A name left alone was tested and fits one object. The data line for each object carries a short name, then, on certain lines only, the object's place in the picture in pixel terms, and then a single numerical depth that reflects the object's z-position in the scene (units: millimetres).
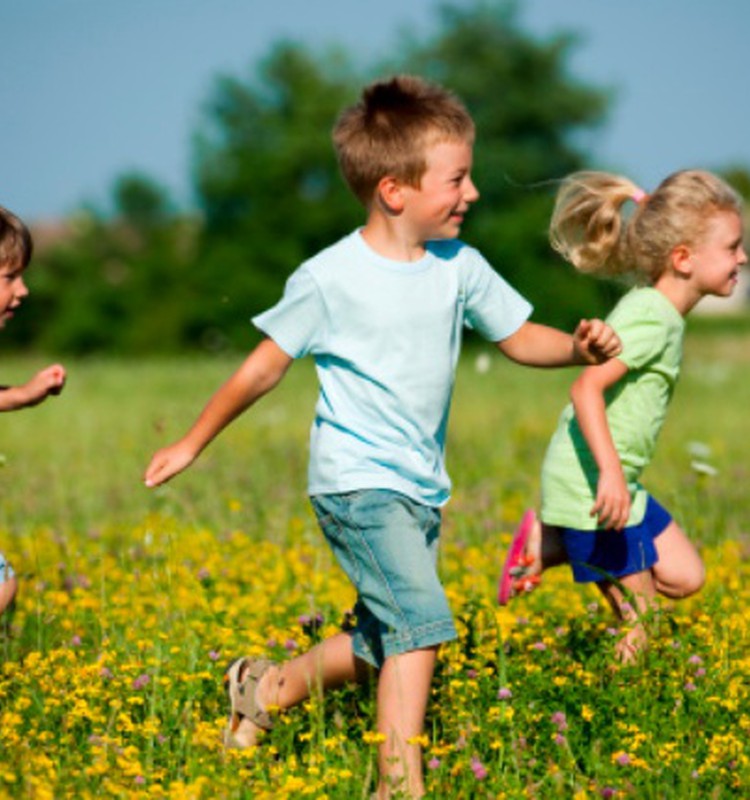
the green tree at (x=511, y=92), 103062
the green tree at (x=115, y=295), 101375
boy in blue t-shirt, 8266
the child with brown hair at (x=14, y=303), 8789
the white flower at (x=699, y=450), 11227
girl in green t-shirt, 10117
